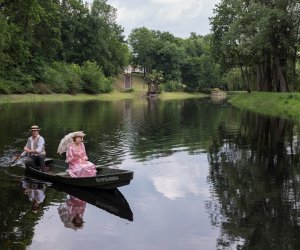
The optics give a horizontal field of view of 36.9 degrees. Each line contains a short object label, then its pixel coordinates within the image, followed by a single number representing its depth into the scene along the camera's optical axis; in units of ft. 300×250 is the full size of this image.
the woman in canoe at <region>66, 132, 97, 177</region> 50.24
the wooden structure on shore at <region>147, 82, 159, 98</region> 352.73
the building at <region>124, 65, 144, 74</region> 471.70
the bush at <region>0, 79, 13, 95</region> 222.89
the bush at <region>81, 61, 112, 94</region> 299.58
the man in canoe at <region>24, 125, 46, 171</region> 56.24
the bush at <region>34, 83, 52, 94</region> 252.50
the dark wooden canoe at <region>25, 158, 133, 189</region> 46.29
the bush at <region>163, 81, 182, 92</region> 390.07
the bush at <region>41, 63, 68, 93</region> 264.93
